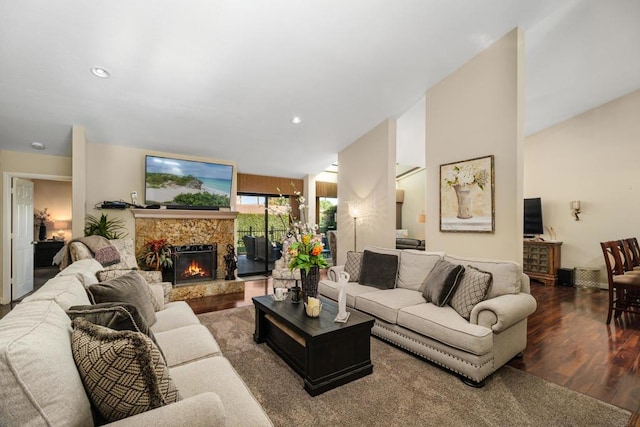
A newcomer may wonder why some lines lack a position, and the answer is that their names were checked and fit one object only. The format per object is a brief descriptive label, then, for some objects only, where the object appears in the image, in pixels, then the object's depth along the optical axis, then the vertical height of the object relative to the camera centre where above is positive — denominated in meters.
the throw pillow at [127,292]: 1.84 -0.54
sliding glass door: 6.58 -0.46
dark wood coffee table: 2.20 -1.07
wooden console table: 5.70 -0.89
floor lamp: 5.68 +0.04
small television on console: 6.02 -0.01
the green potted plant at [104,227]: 4.43 -0.22
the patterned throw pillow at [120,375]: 1.04 -0.58
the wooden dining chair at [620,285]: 3.53 -0.84
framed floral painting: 3.75 +0.28
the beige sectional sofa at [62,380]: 0.83 -0.56
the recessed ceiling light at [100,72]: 3.09 +1.53
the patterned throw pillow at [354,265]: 3.93 -0.69
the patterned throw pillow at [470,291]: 2.55 -0.67
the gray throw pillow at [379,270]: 3.58 -0.70
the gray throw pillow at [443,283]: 2.80 -0.67
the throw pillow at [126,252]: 4.12 -0.58
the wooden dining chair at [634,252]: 4.27 -0.52
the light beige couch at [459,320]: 2.27 -0.92
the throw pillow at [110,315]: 1.35 -0.48
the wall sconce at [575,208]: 5.55 +0.17
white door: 4.50 -0.42
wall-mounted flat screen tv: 5.02 +0.56
